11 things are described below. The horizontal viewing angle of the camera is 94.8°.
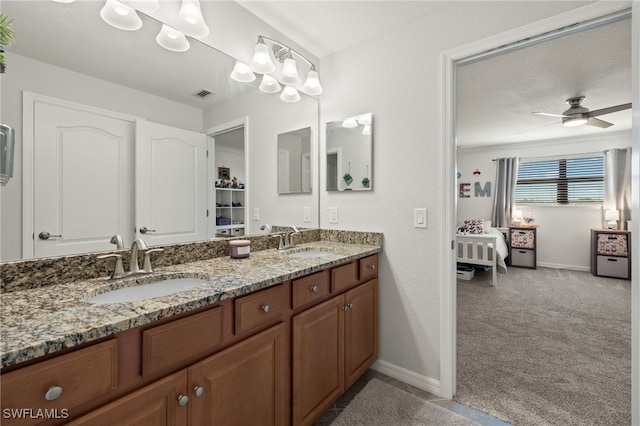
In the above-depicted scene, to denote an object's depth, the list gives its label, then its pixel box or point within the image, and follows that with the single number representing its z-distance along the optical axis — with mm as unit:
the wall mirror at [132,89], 1057
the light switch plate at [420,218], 1891
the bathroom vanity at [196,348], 676
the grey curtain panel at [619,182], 4932
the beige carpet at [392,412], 1591
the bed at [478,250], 4273
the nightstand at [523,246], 5531
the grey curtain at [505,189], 5930
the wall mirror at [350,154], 2152
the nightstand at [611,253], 4633
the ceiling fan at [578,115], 3457
